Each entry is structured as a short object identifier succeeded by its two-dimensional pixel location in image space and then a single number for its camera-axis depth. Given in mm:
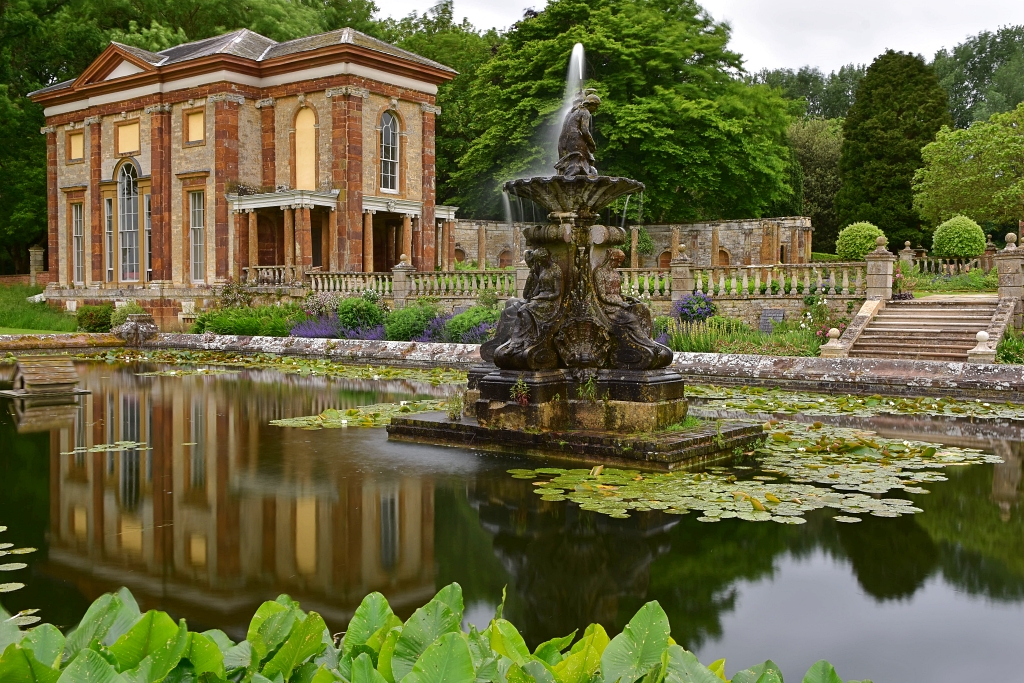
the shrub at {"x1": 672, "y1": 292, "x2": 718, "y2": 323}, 21781
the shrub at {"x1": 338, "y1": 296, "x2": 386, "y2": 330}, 25438
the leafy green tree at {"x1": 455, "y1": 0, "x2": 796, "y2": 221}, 40812
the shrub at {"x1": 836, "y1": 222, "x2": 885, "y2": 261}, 34188
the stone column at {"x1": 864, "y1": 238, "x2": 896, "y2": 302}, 20516
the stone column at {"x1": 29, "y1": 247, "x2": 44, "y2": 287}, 42853
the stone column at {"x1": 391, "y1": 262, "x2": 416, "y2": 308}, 26672
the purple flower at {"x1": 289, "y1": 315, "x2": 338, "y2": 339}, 25297
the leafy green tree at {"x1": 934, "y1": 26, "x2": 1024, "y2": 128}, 68000
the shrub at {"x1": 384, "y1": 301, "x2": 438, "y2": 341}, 23875
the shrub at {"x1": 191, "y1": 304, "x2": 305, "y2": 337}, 26953
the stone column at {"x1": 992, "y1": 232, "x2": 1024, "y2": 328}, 18969
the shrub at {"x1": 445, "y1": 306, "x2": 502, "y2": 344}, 22297
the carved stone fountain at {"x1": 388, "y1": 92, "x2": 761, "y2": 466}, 9625
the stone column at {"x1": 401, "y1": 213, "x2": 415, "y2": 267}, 34000
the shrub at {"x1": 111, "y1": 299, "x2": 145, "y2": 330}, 30578
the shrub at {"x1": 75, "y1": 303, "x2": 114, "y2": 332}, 32594
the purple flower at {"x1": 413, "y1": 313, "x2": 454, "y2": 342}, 23141
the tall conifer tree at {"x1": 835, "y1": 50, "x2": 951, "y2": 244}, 49469
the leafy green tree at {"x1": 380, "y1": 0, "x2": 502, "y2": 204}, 47750
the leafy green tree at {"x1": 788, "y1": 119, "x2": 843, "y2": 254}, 56875
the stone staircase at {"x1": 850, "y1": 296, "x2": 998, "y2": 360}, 17797
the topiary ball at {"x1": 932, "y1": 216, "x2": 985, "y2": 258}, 34406
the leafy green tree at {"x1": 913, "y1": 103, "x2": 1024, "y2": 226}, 40969
